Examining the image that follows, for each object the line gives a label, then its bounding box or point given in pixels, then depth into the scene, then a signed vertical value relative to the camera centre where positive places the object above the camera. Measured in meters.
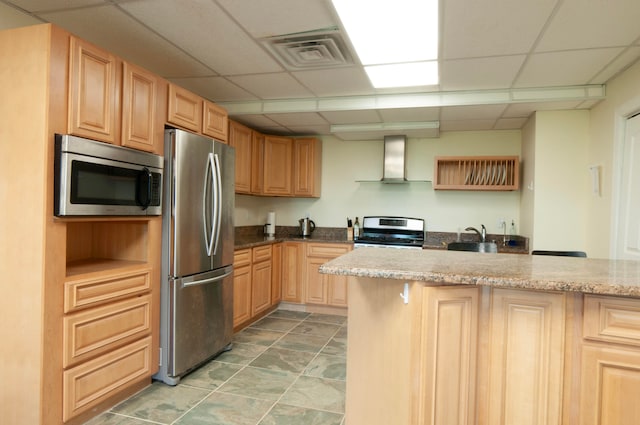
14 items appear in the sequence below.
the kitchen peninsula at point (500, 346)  1.44 -0.55
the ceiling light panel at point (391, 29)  1.94 +1.08
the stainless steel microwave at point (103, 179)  1.83 +0.13
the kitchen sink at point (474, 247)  2.67 -0.26
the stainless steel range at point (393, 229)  4.57 -0.25
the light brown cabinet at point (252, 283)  3.54 -0.81
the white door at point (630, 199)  2.54 +0.12
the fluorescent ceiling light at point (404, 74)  2.76 +1.09
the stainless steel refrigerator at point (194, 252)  2.53 -0.35
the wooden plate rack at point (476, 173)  4.11 +0.46
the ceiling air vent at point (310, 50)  2.33 +1.08
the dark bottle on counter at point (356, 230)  4.78 -0.28
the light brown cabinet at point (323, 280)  4.39 -0.88
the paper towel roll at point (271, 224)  4.99 -0.24
